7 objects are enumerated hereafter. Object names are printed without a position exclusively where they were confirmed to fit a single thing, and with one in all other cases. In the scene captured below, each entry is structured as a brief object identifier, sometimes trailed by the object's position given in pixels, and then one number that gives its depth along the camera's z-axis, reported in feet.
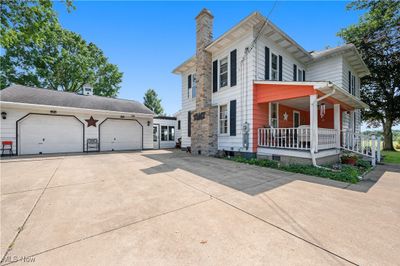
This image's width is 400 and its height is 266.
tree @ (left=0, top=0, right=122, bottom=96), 62.18
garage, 32.32
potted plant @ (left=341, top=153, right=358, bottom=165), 24.61
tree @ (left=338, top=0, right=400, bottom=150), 44.01
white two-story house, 23.36
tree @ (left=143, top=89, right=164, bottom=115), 109.98
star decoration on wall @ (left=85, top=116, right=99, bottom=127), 39.42
